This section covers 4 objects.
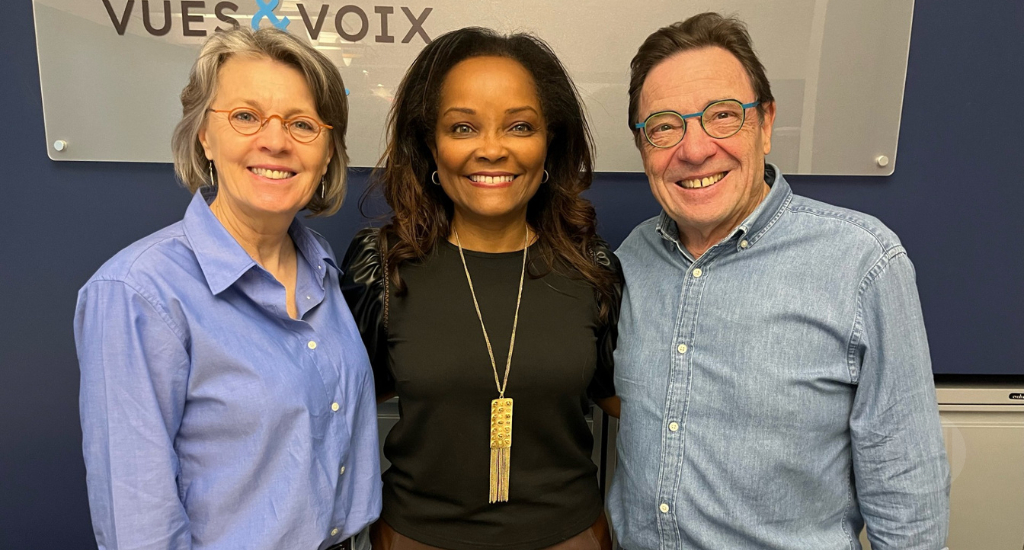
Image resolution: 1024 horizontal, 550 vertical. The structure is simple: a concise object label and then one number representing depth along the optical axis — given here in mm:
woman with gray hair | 845
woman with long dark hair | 1185
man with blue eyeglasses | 970
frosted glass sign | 1527
